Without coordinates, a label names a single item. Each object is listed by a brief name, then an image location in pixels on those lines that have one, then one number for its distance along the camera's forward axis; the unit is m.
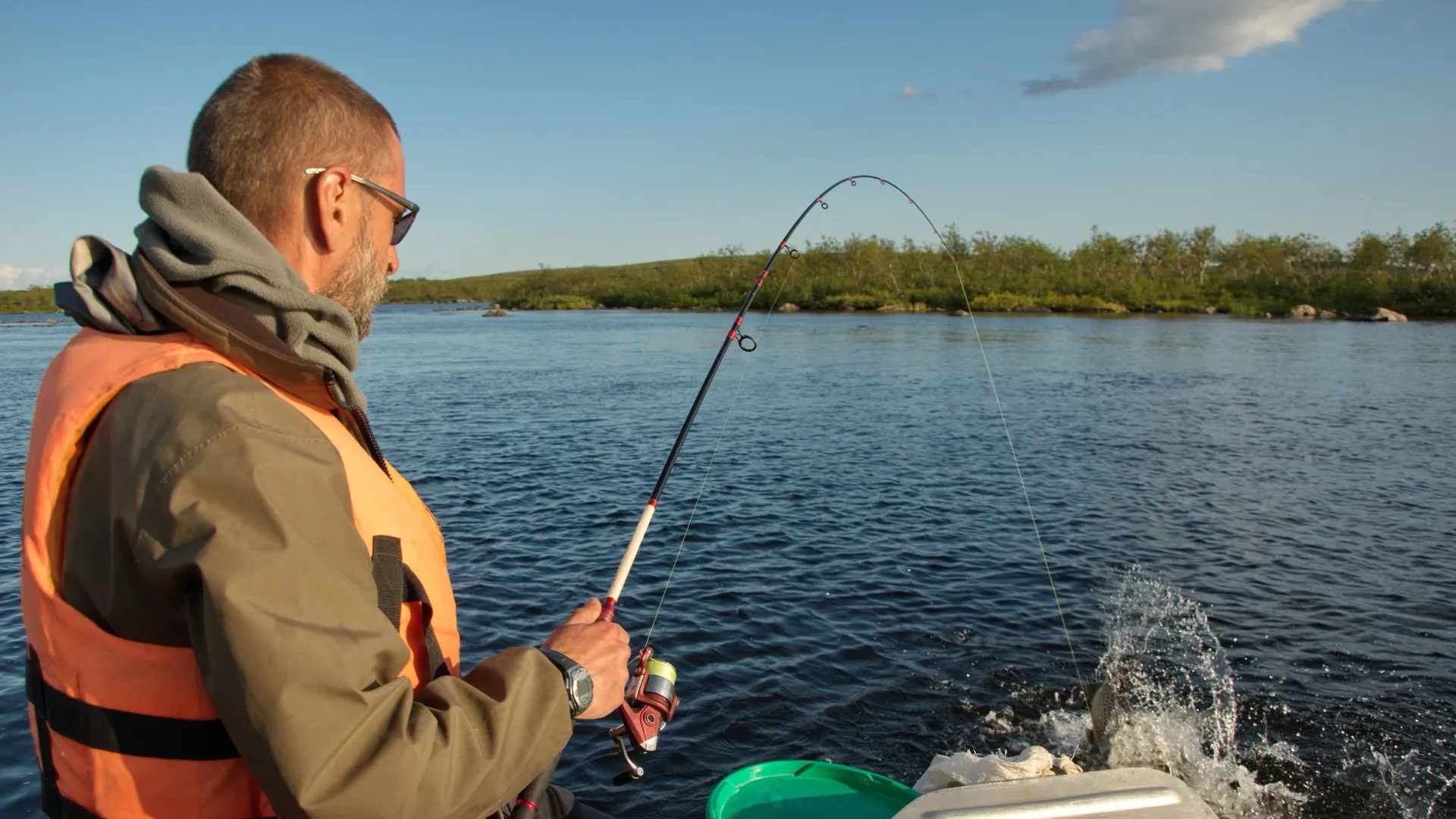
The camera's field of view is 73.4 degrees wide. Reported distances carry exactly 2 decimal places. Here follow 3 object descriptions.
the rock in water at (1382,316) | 64.56
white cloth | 4.68
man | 1.51
